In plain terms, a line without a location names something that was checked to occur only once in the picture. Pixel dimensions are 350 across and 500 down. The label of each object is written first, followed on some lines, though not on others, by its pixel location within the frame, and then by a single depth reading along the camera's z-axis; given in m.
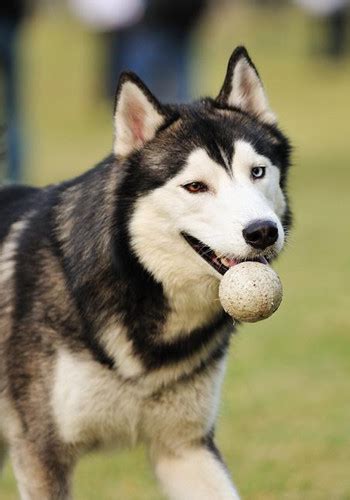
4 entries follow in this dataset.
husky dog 4.45
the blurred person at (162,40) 15.96
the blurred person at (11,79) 13.65
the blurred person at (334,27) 34.62
